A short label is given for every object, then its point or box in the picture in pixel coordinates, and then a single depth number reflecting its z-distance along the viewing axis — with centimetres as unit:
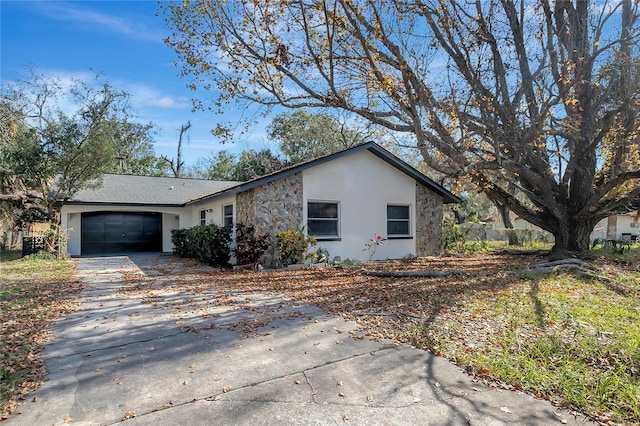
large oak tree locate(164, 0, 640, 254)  826
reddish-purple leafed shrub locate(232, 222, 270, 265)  1088
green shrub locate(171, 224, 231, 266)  1176
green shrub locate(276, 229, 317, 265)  1099
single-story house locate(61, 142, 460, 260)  1173
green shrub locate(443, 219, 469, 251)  1648
